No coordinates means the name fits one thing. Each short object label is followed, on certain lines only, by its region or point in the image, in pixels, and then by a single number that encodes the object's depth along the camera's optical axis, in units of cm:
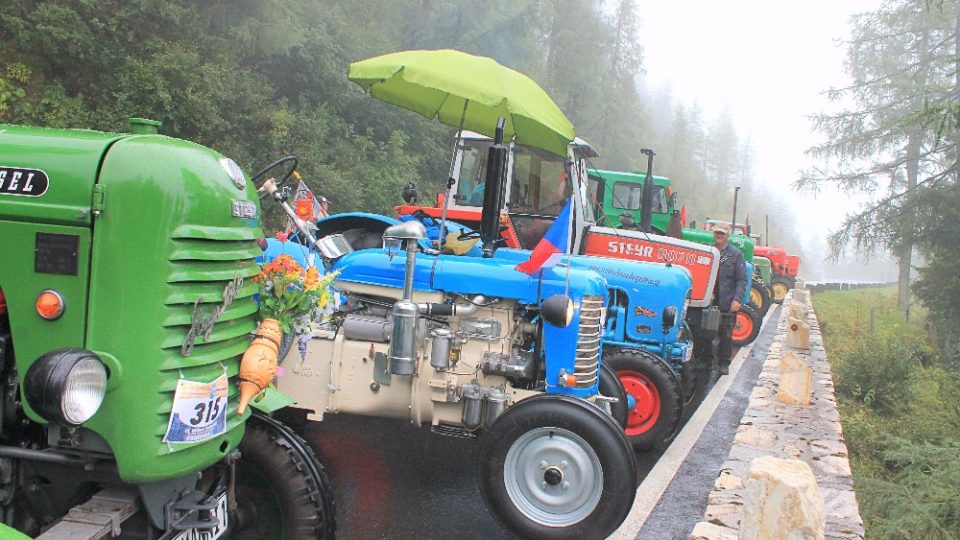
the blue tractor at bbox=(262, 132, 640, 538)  380
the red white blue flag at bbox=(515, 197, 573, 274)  406
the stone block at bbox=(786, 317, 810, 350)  1071
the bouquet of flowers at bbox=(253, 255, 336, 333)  281
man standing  866
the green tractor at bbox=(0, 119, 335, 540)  218
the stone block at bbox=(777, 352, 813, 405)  725
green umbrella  482
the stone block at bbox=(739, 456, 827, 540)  297
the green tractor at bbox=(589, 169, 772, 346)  1259
